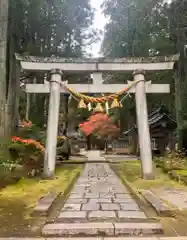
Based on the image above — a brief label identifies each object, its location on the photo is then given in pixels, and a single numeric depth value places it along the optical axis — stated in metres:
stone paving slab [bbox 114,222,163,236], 2.52
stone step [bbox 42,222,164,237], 2.50
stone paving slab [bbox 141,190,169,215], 3.14
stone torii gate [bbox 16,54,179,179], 6.33
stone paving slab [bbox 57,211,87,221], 2.93
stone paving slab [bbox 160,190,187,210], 3.71
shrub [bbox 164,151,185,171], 7.51
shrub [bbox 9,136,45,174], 6.05
